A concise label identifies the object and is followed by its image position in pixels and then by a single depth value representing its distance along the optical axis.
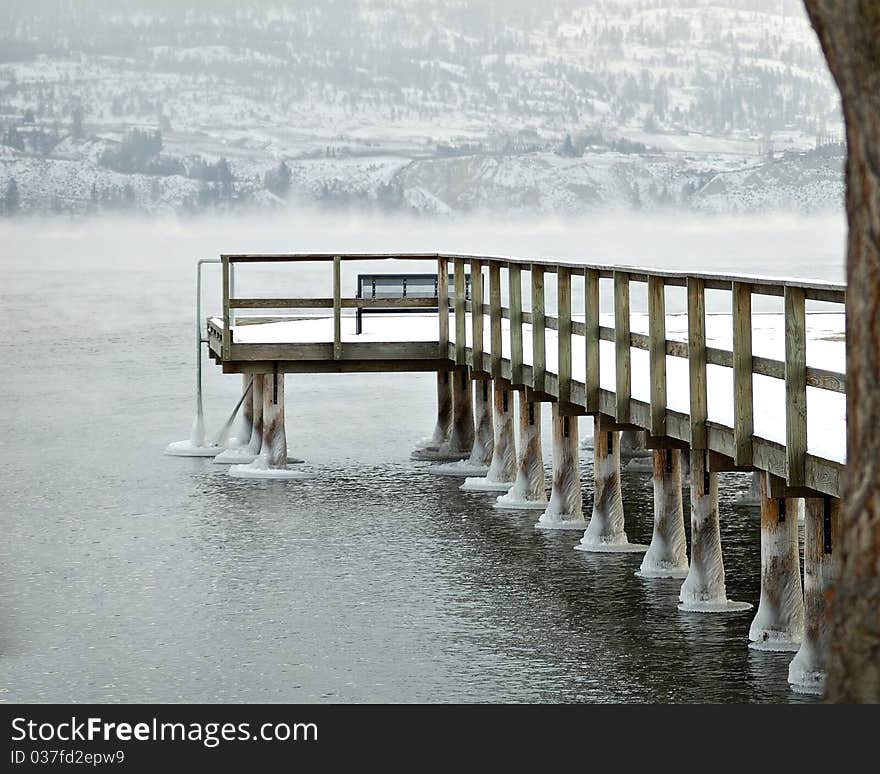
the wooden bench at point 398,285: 34.61
